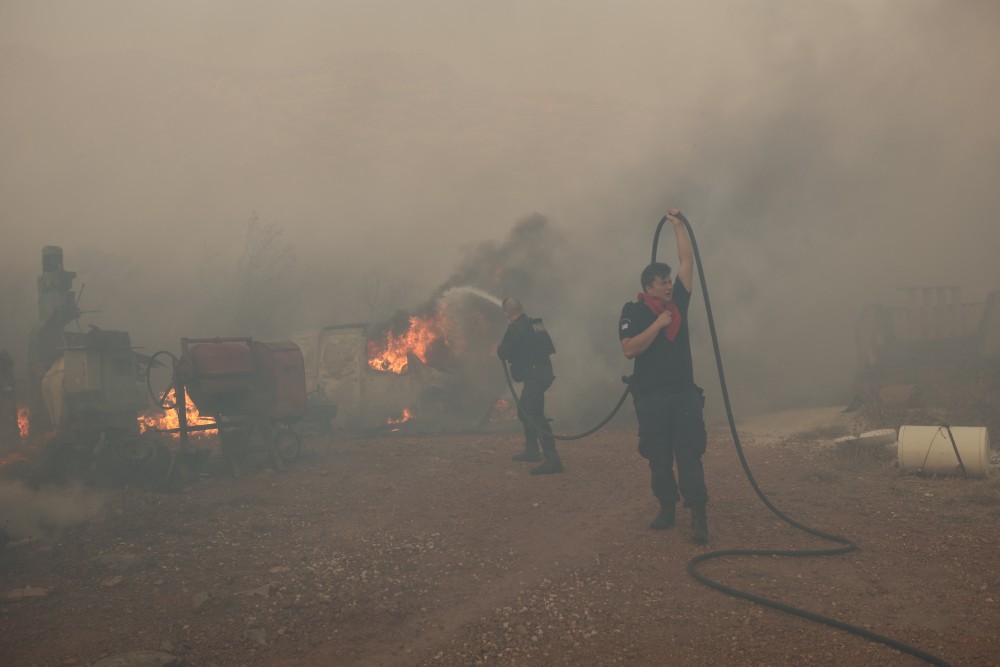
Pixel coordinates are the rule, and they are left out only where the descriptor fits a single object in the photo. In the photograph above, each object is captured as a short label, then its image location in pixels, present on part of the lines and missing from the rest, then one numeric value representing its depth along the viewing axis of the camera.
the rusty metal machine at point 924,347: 13.74
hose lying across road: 3.58
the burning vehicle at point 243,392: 9.96
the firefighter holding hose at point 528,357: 9.34
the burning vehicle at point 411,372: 14.87
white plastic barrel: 7.11
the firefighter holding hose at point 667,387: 5.66
